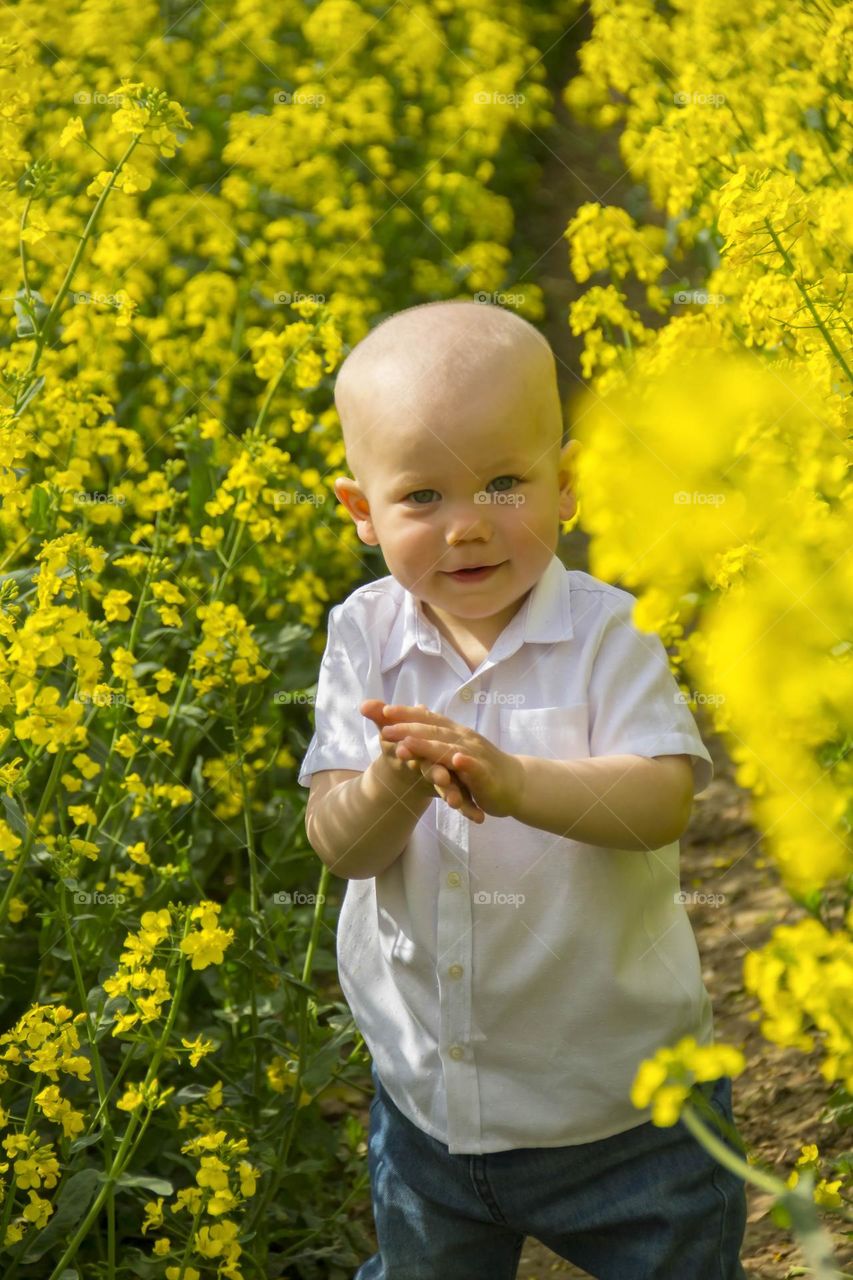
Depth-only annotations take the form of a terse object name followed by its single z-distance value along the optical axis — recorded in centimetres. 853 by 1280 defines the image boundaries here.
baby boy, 278
